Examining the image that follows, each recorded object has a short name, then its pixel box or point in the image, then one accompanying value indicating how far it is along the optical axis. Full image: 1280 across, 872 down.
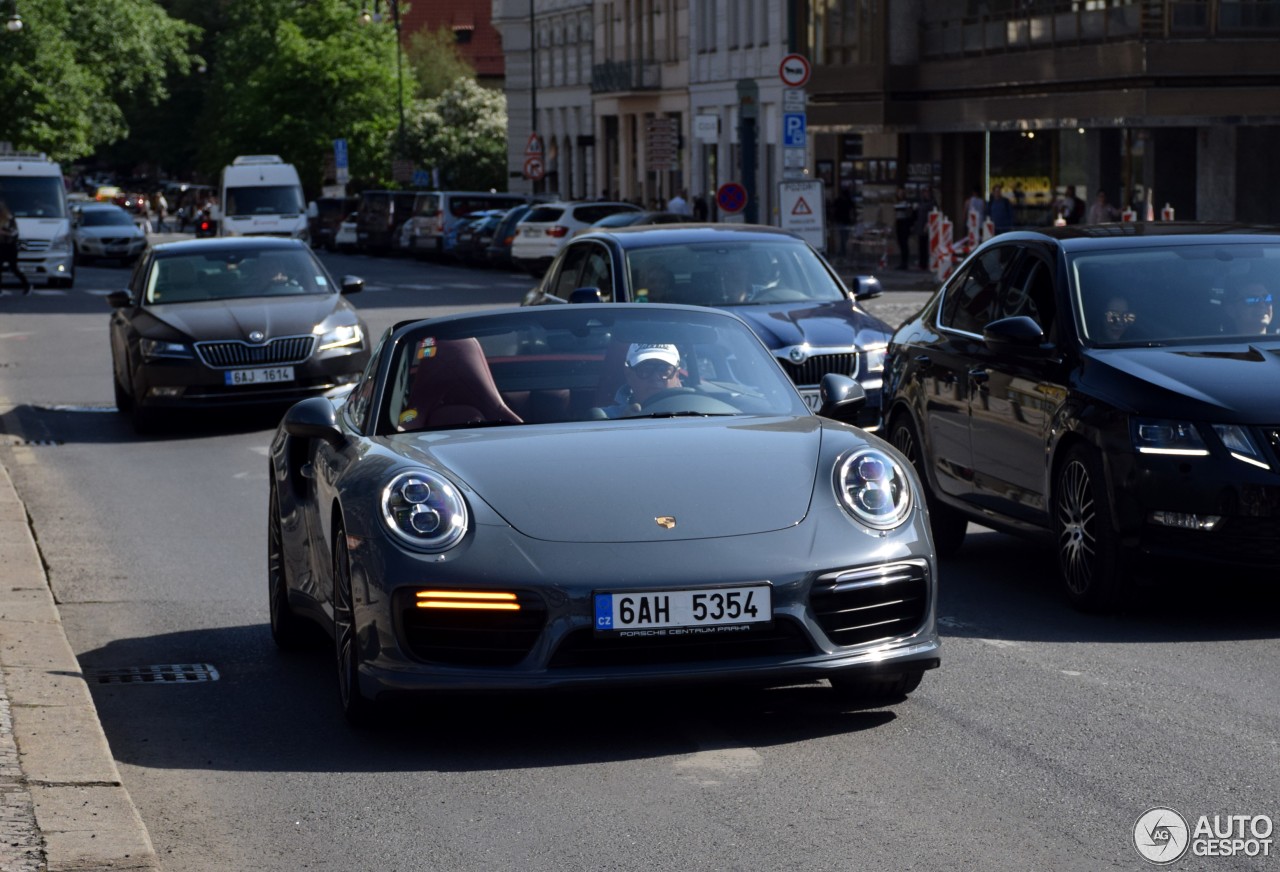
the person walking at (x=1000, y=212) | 41.84
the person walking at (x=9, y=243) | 42.58
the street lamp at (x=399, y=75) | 89.85
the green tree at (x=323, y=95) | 95.69
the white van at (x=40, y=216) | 46.38
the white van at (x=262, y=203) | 53.81
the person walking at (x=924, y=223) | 45.06
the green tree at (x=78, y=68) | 72.12
